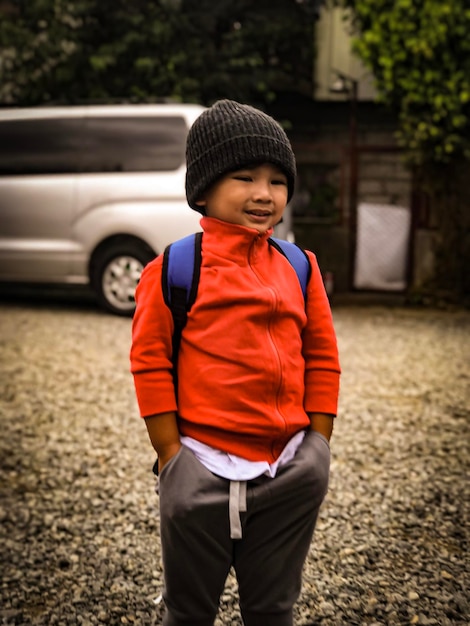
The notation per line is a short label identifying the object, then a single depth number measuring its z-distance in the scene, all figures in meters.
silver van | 7.14
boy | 1.56
